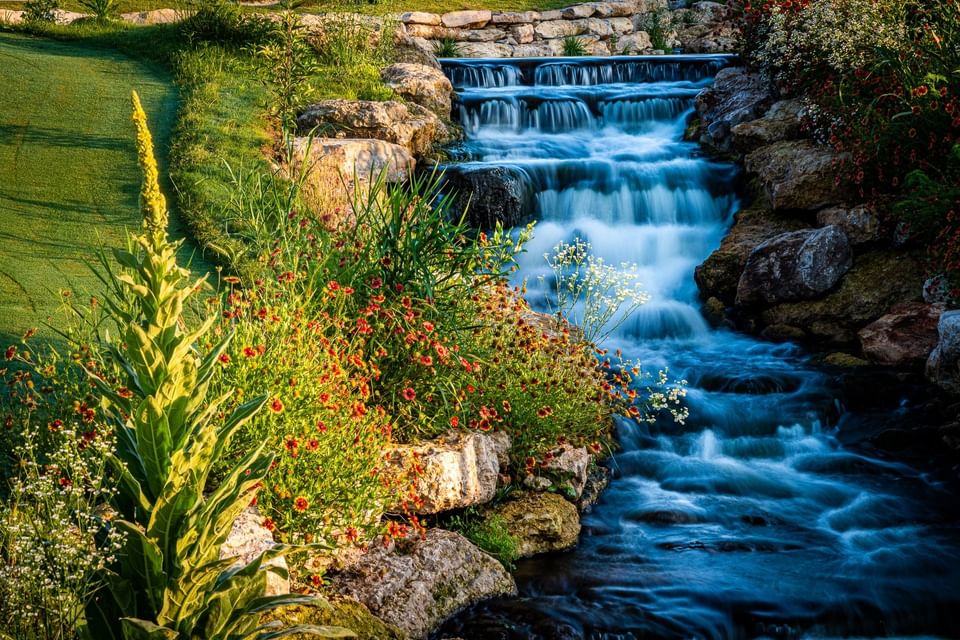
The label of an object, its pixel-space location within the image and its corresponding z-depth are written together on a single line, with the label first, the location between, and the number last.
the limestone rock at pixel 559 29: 21.55
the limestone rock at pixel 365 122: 11.31
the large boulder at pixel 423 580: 4.81
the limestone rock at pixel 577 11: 22.33
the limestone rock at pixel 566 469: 6.42
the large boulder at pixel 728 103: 13.33
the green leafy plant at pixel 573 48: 20.64
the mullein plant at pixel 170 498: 2.74
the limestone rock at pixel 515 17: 21.53
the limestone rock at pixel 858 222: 9.99
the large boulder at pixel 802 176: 10.62
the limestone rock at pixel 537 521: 5.93
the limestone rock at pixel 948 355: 7.66
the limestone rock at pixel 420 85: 13.65
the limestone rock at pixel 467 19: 20.92
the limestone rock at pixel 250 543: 4.09
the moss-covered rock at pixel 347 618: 4.20
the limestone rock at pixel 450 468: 5.45
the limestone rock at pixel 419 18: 20.25
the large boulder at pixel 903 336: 8.62
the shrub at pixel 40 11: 16.05
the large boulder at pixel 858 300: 9.42
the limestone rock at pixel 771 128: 12.21
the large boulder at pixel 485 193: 11.44
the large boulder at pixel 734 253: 10.61
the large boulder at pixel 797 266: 9.79
